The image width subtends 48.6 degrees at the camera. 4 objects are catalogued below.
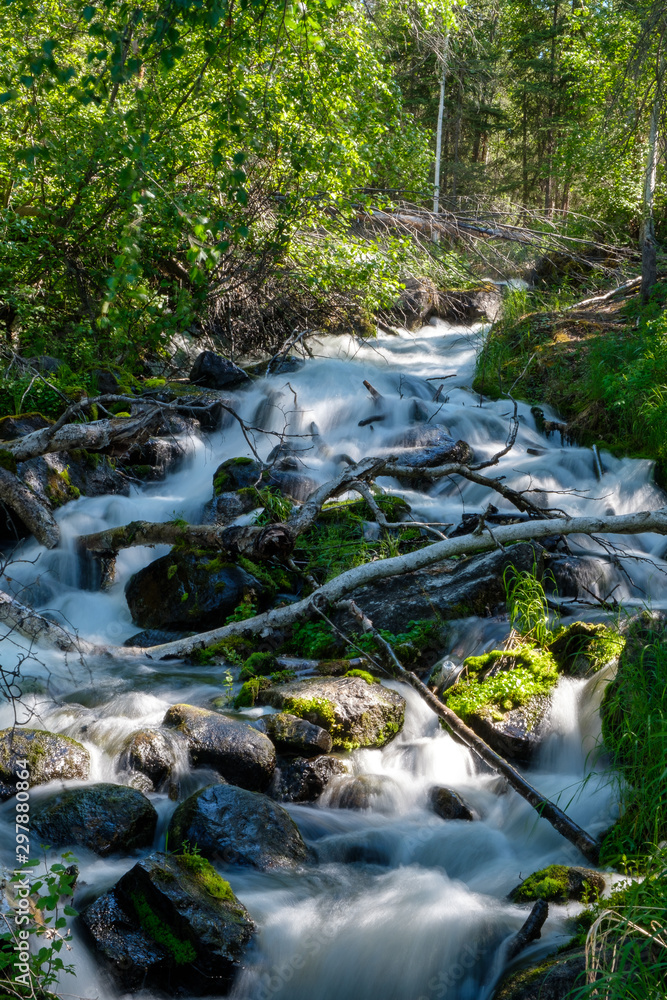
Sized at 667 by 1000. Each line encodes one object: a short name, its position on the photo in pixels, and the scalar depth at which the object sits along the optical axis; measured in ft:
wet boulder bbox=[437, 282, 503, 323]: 56.44
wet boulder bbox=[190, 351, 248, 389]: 38.58
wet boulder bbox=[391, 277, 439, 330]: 55.62
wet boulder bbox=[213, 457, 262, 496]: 28.44
